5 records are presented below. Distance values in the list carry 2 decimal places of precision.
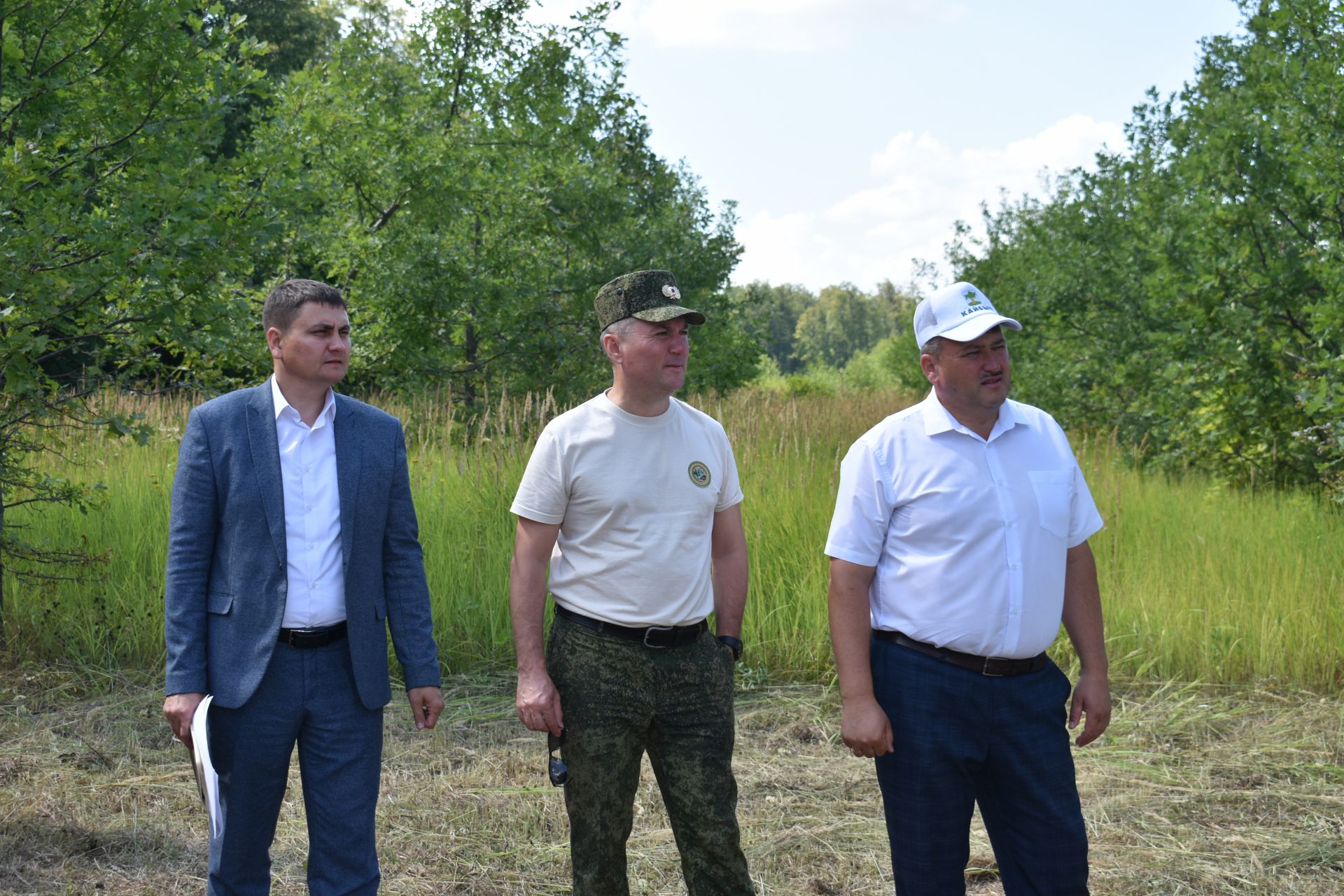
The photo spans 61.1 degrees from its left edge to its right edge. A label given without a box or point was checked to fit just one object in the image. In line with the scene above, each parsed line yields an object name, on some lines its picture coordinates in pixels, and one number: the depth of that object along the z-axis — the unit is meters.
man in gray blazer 2.82
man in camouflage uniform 3.02
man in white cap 2.75
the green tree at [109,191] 5.53
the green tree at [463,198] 10.77
